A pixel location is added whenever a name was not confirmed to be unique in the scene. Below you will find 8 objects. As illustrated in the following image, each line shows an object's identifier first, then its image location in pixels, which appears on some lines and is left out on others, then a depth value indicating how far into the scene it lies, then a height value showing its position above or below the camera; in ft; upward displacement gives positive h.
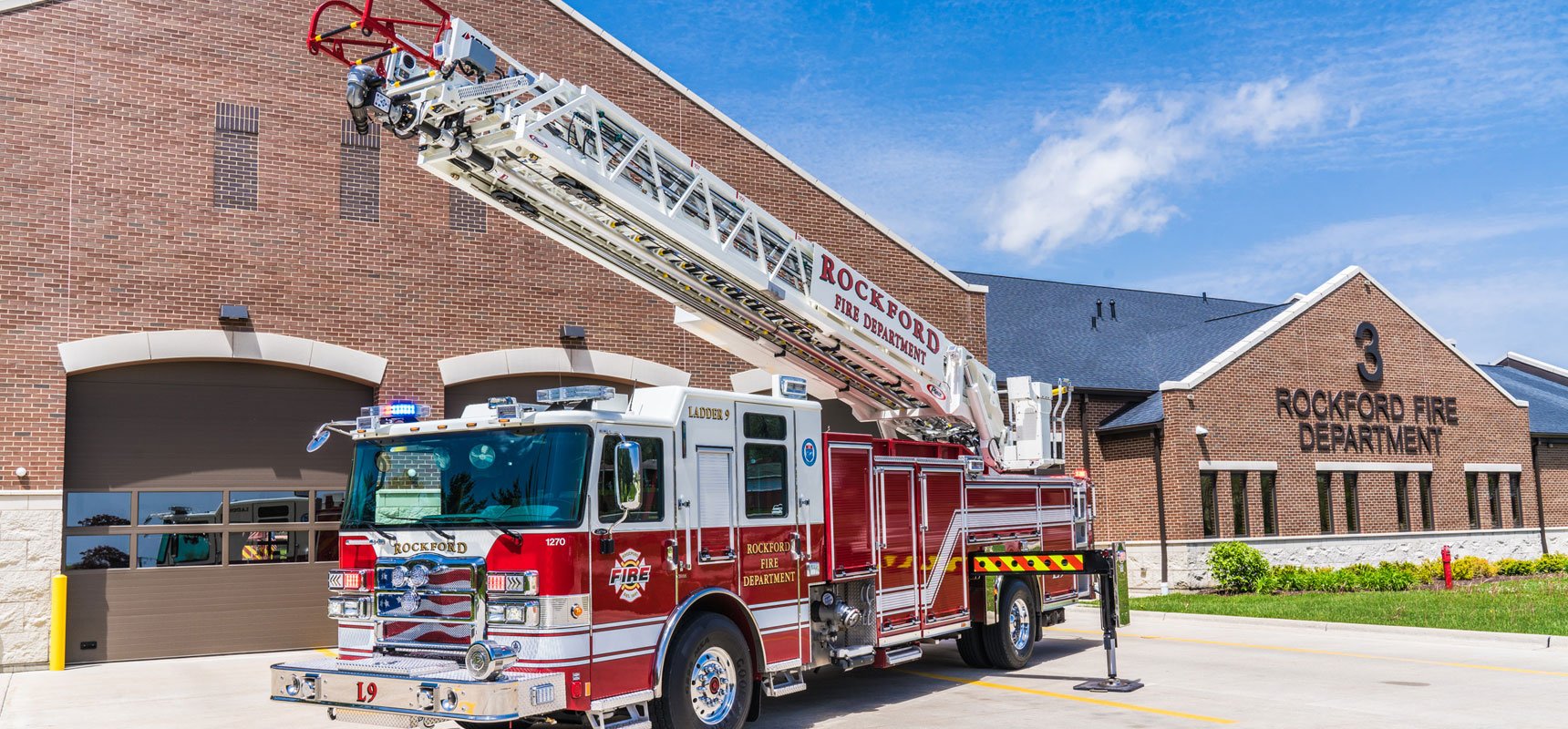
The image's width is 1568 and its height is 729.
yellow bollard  48.44 -4.53
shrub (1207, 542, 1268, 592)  78.38 -5.64
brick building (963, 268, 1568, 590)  83.76 +3.41
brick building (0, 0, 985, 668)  49.39 +8.61
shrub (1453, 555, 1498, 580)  88.99 -7.02
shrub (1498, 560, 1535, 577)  93.15 -7.36
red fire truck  26.45 -0.16
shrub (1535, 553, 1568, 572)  95.91 -7.32
